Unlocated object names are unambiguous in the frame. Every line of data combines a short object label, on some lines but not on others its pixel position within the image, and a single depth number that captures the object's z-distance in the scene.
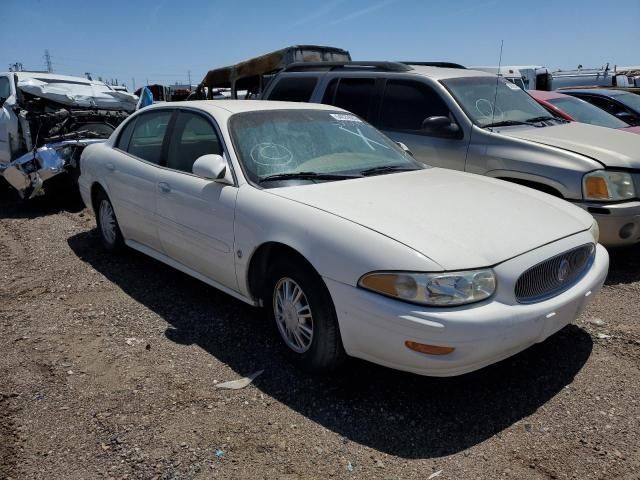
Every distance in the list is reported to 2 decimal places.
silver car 4.64
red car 8.02
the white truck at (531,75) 16.73
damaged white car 7.23
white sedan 2.64
